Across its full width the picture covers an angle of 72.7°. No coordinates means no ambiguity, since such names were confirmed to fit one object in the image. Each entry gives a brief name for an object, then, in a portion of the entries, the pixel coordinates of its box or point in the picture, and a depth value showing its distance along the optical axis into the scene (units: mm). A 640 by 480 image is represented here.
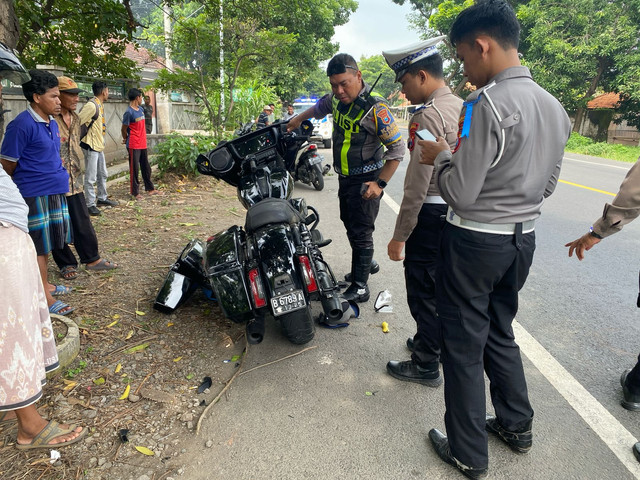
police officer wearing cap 2486
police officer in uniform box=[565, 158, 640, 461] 2230
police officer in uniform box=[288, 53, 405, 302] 3438
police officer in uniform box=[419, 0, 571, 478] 1750
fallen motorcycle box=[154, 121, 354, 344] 2781
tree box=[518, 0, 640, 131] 20484
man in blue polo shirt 3381
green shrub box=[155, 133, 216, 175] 8539
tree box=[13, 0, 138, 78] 4613
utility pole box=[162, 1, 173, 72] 10166
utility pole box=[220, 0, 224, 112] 10135
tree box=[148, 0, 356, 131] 9562
